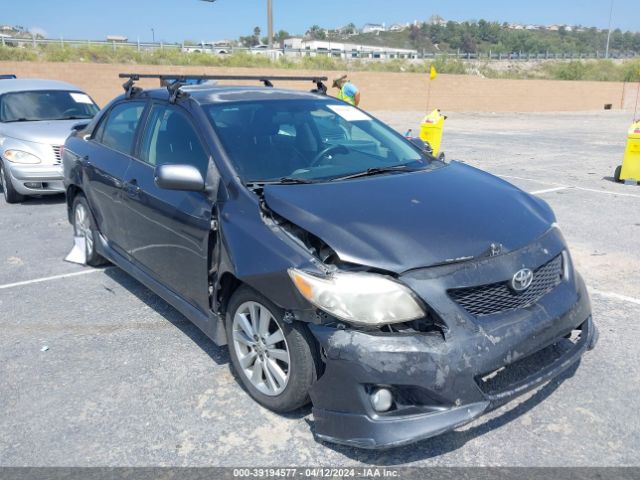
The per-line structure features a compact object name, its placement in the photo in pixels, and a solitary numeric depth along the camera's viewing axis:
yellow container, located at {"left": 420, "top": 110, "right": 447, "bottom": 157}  12.33
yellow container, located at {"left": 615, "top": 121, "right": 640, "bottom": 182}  9.73
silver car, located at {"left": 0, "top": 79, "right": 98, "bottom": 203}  8.23
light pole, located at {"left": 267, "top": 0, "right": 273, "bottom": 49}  36.28
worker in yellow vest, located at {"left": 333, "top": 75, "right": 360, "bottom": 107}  12.18
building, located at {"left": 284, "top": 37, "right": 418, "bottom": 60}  38.12
